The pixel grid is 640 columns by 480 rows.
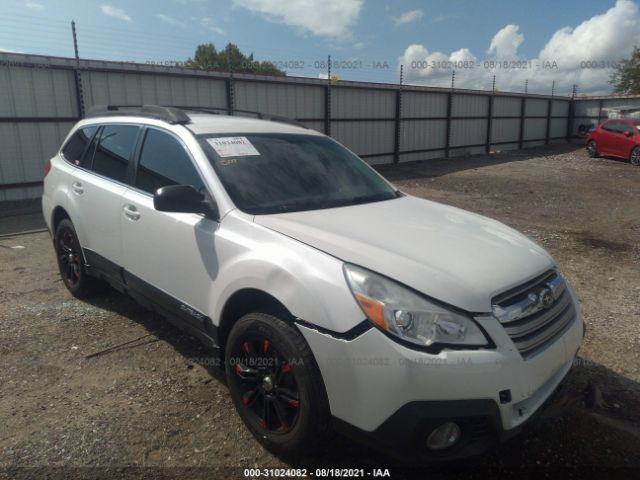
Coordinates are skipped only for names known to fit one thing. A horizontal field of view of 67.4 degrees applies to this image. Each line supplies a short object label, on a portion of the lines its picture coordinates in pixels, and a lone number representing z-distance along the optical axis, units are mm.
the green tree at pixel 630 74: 44125
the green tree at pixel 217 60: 47969
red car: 17828
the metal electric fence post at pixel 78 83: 10391
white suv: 1994
